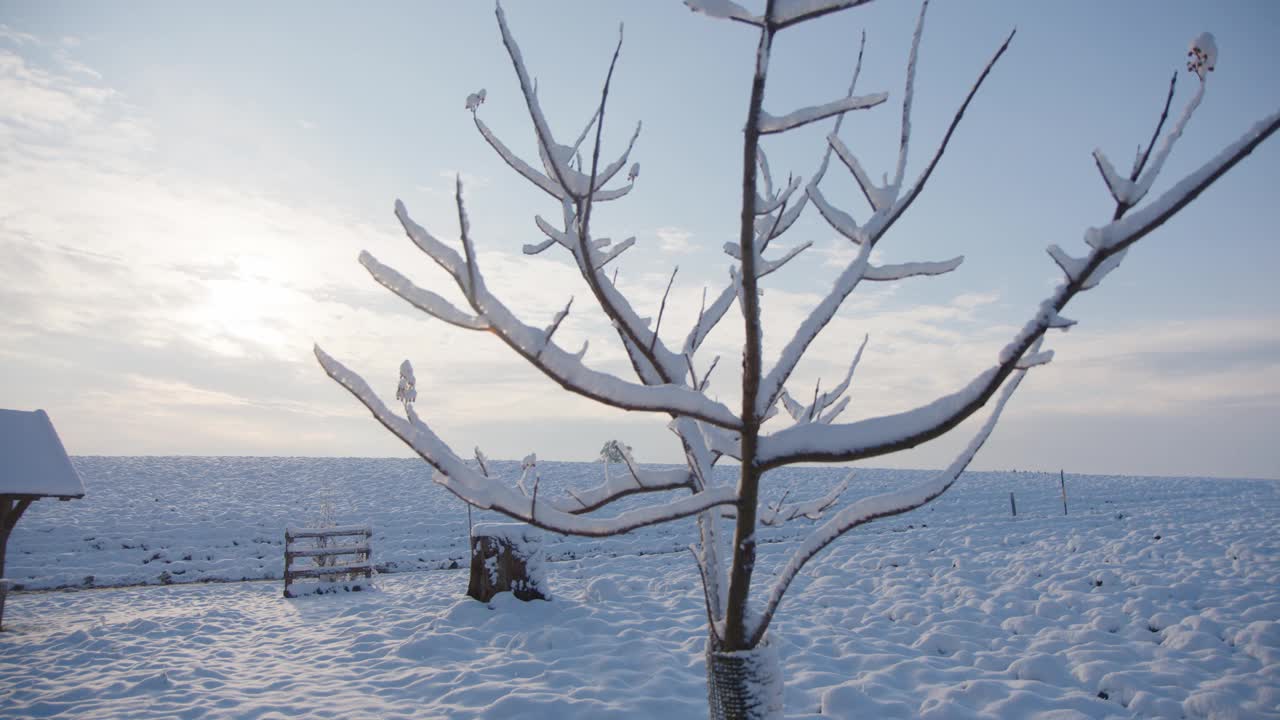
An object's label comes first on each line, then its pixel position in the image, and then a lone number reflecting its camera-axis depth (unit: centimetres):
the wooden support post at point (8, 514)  984
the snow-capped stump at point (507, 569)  802
